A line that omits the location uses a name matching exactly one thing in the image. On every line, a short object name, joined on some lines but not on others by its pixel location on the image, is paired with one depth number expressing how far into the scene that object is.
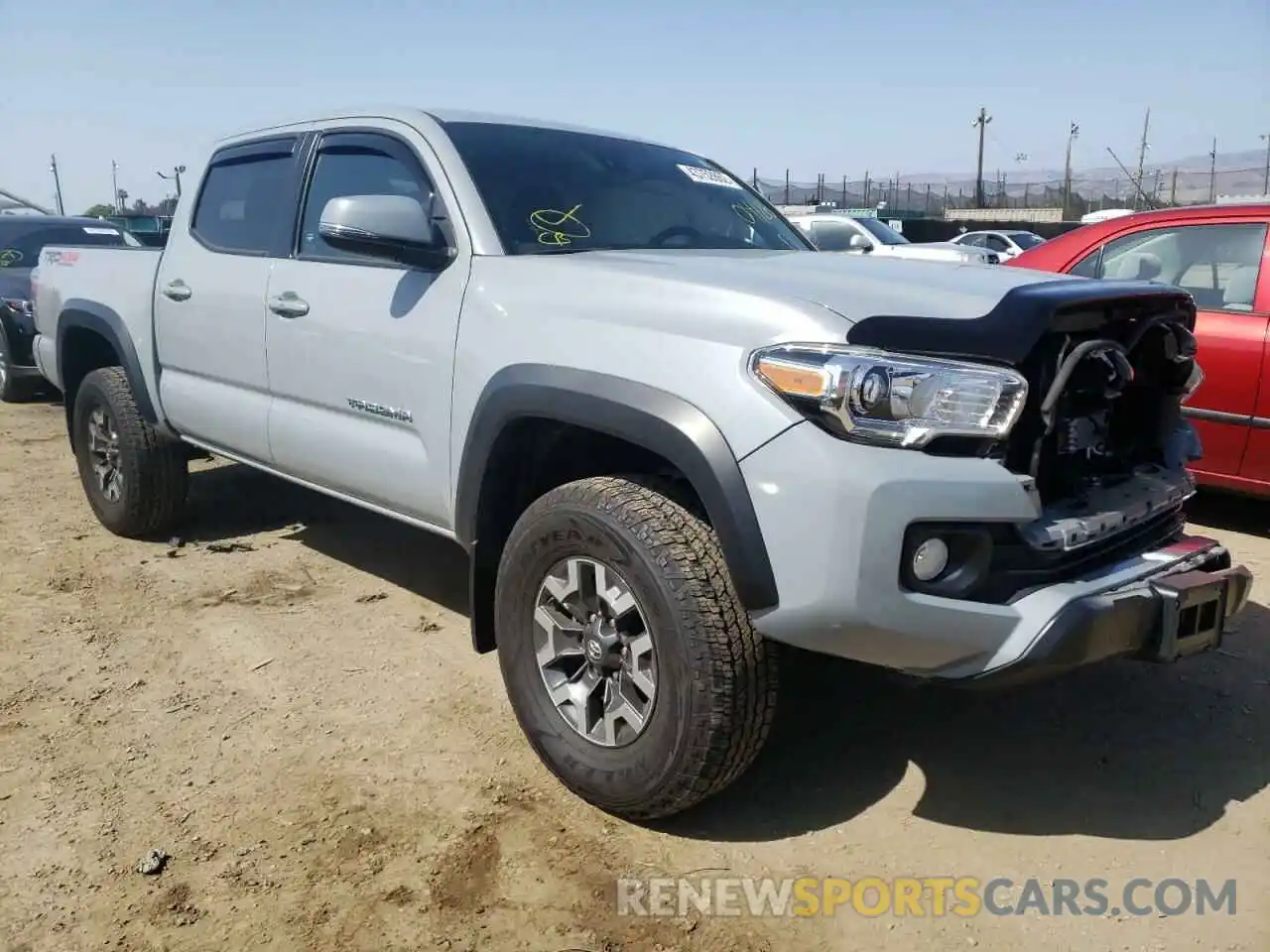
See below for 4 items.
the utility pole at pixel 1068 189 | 46.12
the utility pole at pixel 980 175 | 51.12
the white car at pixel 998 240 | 21.59
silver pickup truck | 2.28
